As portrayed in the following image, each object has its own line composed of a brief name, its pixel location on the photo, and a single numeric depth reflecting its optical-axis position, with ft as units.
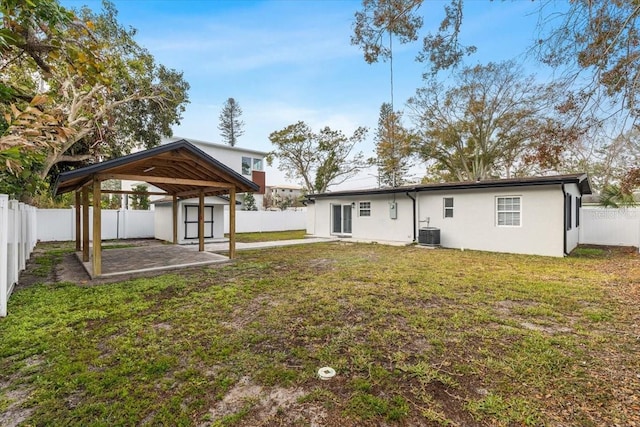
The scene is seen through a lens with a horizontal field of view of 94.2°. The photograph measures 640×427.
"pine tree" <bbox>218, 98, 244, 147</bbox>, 117.29
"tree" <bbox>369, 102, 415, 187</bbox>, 76.38
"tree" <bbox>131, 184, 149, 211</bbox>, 58.23
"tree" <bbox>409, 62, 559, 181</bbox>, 60.29
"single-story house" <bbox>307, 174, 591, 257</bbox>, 31.63
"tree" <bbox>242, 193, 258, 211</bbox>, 83.97
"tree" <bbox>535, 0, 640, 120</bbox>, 14.21
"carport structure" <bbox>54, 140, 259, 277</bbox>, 20.70
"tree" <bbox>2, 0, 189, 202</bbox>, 31.65
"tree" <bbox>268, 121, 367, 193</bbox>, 87.71
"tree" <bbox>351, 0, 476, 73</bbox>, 16.52
